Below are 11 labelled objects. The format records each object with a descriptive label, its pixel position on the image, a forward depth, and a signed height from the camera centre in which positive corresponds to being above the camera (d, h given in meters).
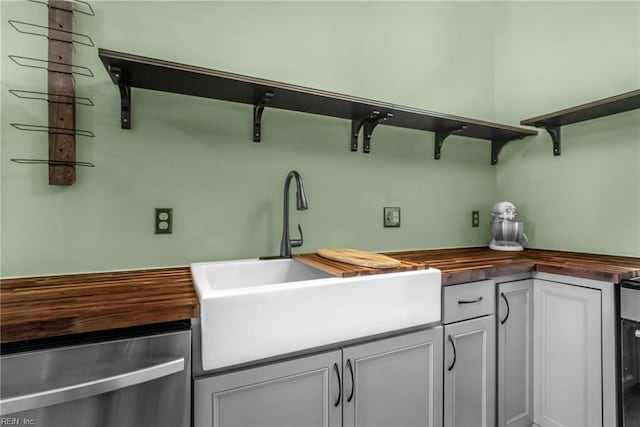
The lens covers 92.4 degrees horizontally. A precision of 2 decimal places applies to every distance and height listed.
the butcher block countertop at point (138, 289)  0.68 -0.23
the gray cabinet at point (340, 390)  0.82 -0.53
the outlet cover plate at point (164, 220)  1.26 -0.02
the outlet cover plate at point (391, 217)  1.75 -0.01
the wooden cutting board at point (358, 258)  1.08 -0.17
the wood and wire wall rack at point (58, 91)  1.09 +0.44
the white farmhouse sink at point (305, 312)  0.78 -0.28
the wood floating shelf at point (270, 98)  1.06 +0.51
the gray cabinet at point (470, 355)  1.20 -0.58
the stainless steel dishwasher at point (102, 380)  0.63 -0.36
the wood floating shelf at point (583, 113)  1.43 +0.54
